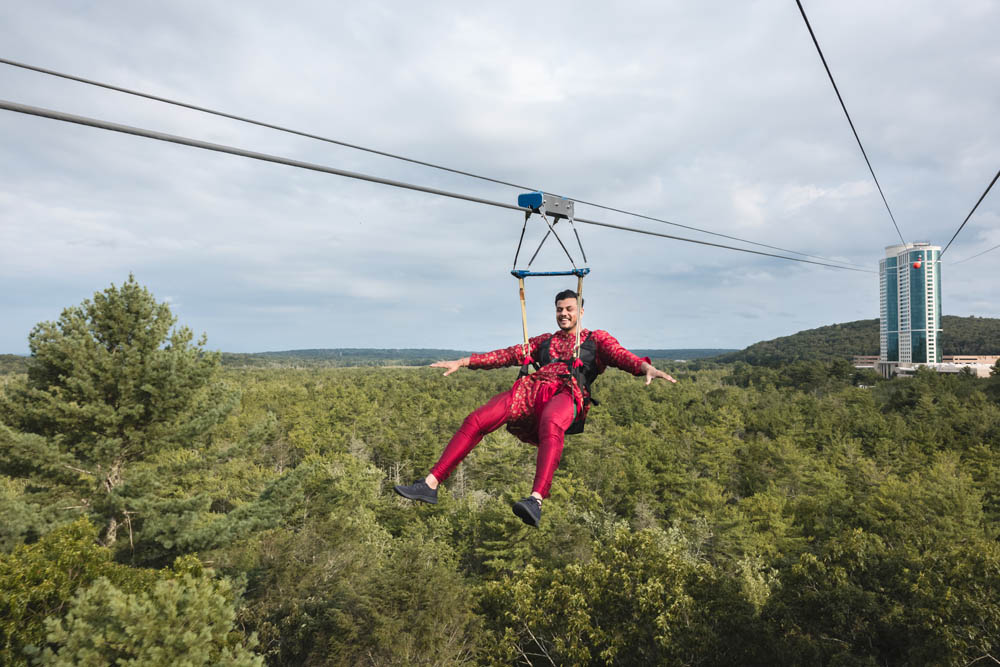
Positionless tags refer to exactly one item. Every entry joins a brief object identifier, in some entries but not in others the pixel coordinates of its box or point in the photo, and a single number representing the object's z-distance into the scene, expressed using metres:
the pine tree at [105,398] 12.95
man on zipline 4.16
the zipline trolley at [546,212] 4.63
